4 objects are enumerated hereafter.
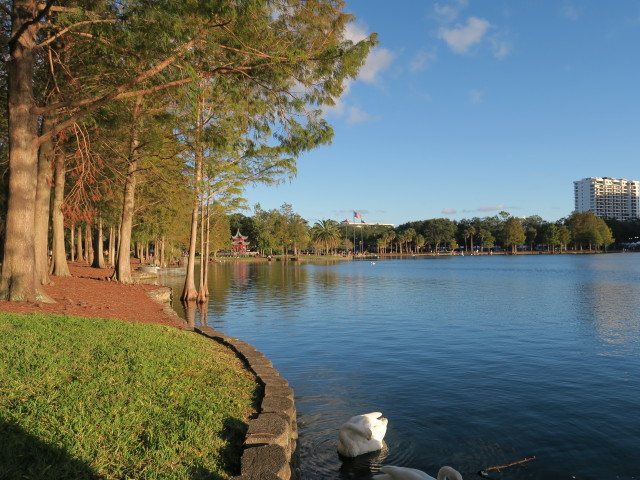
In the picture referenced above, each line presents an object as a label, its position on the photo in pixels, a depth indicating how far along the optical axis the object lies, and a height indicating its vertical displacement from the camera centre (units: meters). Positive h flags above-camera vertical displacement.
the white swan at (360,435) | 6.84 -2.80
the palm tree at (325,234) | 146.23 +4.96
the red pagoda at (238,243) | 125.94 +1.86
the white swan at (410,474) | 5.45 -2.72
